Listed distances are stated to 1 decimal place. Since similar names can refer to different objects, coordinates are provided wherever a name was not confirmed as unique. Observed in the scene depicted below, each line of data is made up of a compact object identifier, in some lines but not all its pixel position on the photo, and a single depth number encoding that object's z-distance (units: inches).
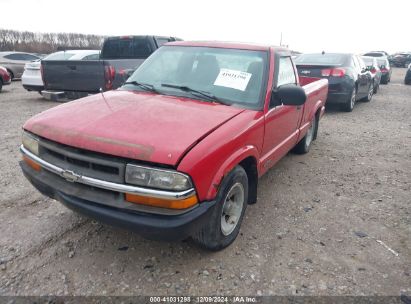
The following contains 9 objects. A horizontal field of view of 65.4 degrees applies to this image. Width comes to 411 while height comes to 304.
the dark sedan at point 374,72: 462.6
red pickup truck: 85.7
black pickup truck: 256.1
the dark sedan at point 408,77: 669.3
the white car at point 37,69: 375.6
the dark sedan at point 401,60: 1321.4
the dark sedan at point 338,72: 331.0
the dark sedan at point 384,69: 653.3
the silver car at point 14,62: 565.3
